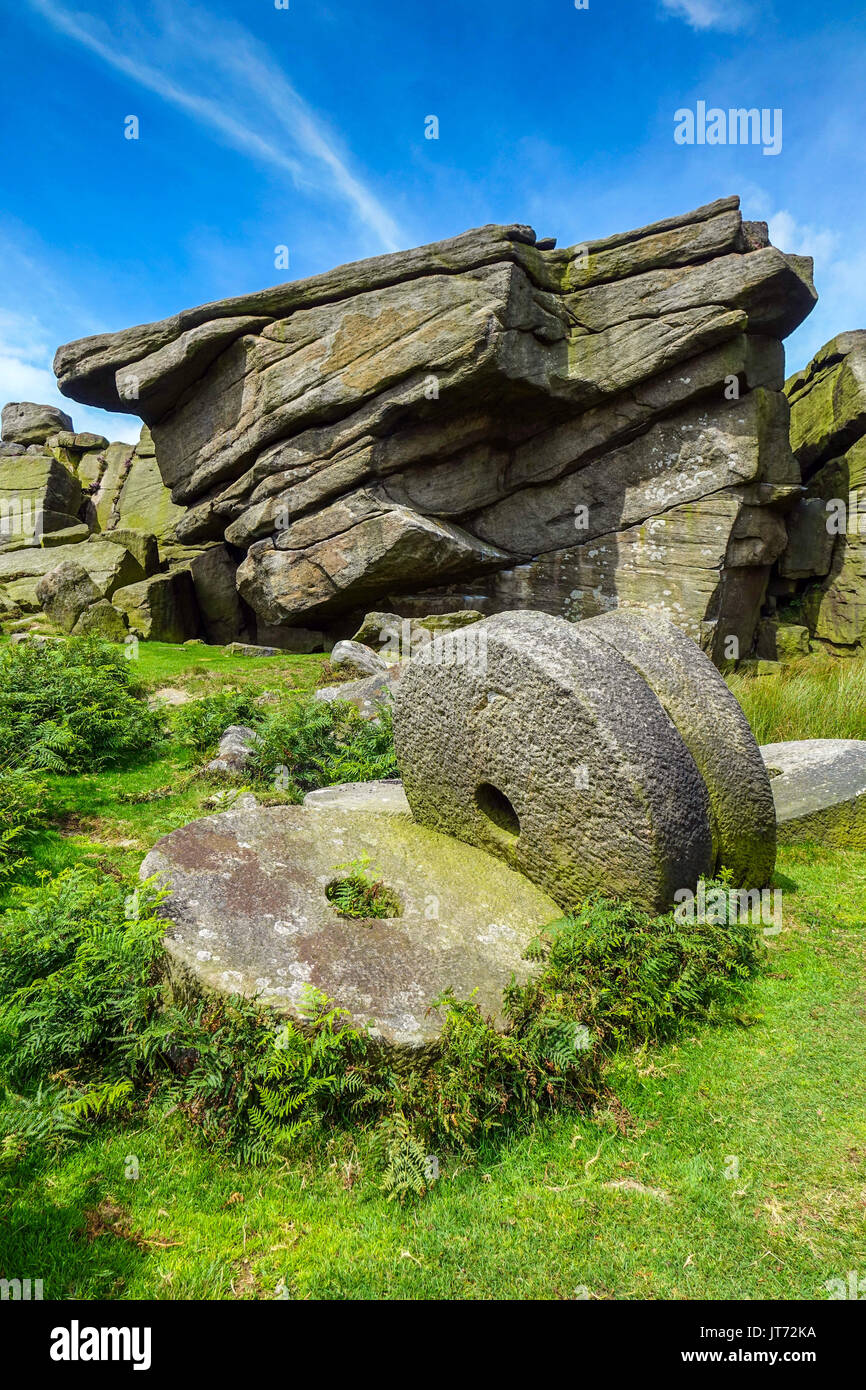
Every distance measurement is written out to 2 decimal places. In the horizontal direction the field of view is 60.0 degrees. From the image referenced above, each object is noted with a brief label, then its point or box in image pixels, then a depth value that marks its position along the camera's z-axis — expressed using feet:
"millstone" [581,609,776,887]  17.04
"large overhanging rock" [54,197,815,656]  64.54
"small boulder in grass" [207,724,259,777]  30.73
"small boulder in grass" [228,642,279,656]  64.59
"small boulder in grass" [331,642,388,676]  49.39
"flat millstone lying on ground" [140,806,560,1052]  13.39
